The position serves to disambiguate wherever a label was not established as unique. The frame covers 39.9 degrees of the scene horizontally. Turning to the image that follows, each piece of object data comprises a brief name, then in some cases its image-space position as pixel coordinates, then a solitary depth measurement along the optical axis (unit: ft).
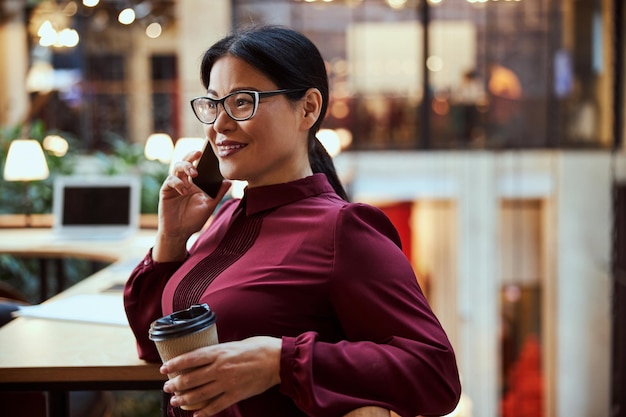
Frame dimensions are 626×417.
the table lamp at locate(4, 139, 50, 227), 18.40
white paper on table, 7.74
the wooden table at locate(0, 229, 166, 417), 6.24
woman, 4.33
